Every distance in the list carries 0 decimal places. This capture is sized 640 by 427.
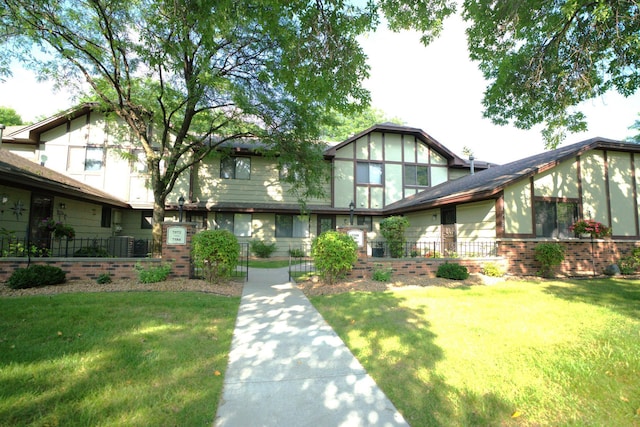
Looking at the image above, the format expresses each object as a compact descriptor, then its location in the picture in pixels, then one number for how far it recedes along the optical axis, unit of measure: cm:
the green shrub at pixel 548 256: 988
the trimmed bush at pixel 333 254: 809
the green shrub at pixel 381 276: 882
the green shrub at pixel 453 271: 950
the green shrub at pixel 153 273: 779
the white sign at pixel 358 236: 904
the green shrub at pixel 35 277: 679
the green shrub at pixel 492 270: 1009
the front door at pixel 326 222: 1809
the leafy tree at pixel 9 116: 2651
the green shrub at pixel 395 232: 1348
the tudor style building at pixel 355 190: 1088
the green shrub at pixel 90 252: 1125
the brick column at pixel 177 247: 838
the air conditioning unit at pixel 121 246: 1369
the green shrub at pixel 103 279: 767
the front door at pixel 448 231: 1288
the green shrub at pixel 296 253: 1626
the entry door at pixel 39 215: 1063
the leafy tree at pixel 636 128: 2339
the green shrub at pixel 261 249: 1638
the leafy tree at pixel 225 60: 612
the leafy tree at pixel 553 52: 672
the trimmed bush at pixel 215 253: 778
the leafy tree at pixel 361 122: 3297
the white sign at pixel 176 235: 840
